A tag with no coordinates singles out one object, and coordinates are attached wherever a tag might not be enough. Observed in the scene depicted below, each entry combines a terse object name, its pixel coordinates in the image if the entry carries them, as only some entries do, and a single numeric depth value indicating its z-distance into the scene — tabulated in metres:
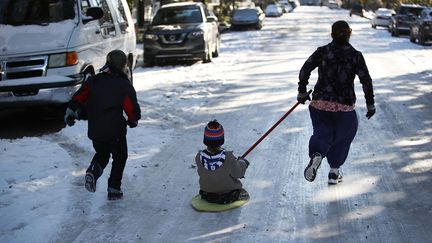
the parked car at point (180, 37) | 16.94
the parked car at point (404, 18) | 28.53
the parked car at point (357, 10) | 64.63
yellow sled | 5.37
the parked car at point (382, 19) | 36.38
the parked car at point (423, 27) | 23.55
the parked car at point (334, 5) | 94.25
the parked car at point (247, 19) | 36.41
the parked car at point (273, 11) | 57.92
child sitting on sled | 5.30
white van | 8.55
